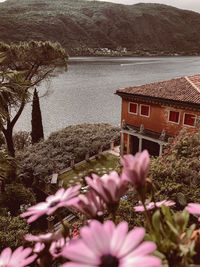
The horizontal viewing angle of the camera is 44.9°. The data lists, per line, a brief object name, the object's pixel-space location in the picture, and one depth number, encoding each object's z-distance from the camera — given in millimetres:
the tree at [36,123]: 25494
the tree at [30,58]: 19953
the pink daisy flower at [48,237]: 1126
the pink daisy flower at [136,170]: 1094
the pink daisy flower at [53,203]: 1115
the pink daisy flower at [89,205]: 1116
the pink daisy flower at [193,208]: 1226
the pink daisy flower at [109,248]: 780
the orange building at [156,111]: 18016
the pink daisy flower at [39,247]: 1214
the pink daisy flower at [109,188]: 1089
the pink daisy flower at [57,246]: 1188
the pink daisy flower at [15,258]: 1123
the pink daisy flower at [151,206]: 1435
